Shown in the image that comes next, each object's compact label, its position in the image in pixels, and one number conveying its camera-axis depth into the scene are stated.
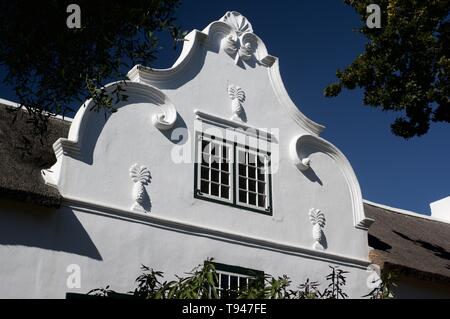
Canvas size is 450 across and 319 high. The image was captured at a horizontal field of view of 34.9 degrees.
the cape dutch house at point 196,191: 12.50
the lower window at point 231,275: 14.03
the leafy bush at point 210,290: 9.90
